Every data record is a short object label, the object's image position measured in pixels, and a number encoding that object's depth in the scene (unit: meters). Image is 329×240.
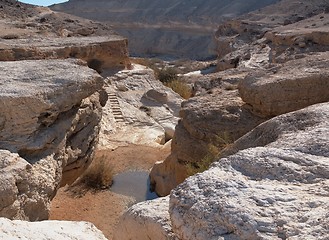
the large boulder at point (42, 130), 4.73
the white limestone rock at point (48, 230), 2.54
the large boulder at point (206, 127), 6.22
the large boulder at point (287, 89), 5.86
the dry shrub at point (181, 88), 14.89
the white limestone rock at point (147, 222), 2.86
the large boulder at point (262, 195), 2.33
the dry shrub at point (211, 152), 5.44
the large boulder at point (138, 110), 11.62
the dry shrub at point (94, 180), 8.49
